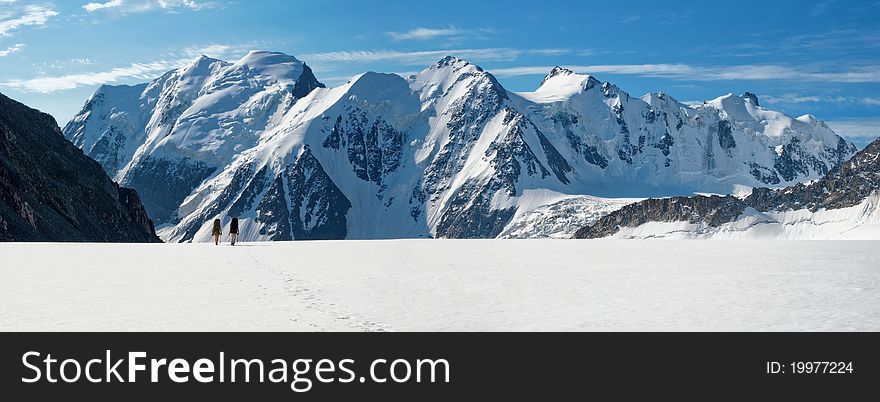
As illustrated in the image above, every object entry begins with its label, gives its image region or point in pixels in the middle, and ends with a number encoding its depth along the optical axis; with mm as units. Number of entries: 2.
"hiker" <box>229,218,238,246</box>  54162
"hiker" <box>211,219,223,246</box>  56575
